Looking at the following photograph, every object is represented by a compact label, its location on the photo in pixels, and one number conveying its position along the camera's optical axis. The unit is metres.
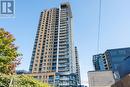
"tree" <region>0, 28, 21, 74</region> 7.21
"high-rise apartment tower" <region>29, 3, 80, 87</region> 41.44
